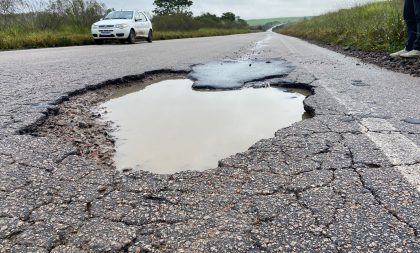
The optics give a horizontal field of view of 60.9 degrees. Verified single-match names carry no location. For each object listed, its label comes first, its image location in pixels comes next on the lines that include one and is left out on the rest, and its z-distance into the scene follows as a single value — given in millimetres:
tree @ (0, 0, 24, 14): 13809
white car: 13656
